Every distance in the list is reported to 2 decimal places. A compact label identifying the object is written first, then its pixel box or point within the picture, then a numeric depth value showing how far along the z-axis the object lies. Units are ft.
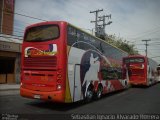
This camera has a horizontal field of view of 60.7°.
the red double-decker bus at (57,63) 19.02
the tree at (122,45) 96.23
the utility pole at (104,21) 81.26
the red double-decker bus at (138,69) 46.62
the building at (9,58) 43.90
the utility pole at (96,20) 78.48
